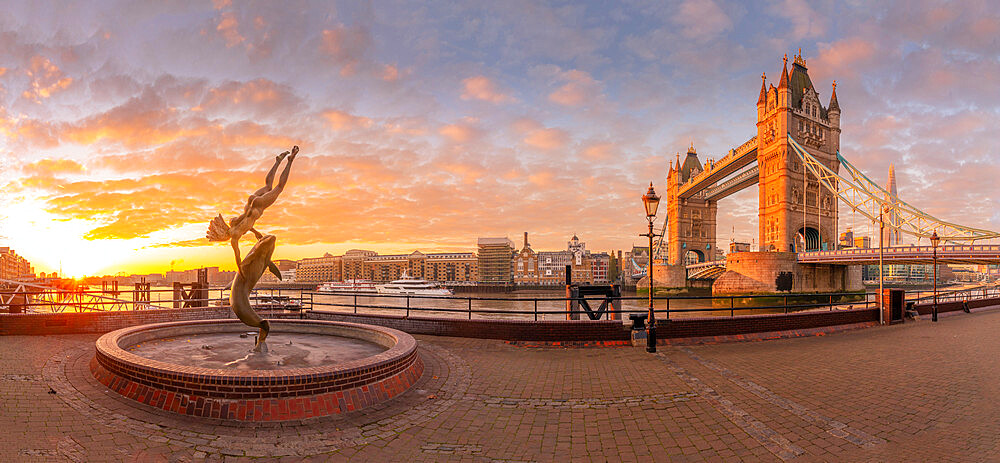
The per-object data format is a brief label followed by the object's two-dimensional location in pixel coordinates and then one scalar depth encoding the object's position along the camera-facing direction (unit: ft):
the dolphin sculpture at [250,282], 25.75
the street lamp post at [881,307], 51.85
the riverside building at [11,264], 324.60
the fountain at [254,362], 18.52
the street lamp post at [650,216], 32.89
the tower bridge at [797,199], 174.40
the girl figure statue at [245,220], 25.67
